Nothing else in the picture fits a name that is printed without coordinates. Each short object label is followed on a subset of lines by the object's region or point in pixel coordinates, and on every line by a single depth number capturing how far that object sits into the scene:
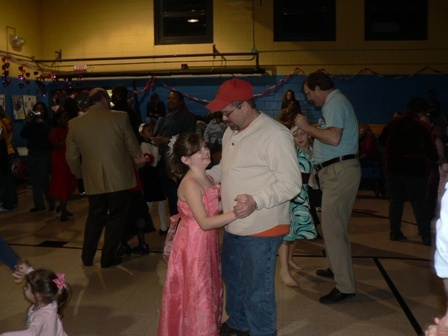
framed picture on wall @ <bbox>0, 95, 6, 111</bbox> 10.38
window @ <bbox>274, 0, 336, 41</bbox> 11.05
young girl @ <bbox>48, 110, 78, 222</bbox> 7.29
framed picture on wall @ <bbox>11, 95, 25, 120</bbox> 10.89
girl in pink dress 3.00
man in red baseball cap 2.86
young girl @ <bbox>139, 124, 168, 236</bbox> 6.10
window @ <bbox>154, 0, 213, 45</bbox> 11.28
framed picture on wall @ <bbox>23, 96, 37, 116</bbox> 11.33
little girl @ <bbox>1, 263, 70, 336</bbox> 2.67
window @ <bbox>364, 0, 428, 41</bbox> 10.96
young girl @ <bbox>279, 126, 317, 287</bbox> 4.51
